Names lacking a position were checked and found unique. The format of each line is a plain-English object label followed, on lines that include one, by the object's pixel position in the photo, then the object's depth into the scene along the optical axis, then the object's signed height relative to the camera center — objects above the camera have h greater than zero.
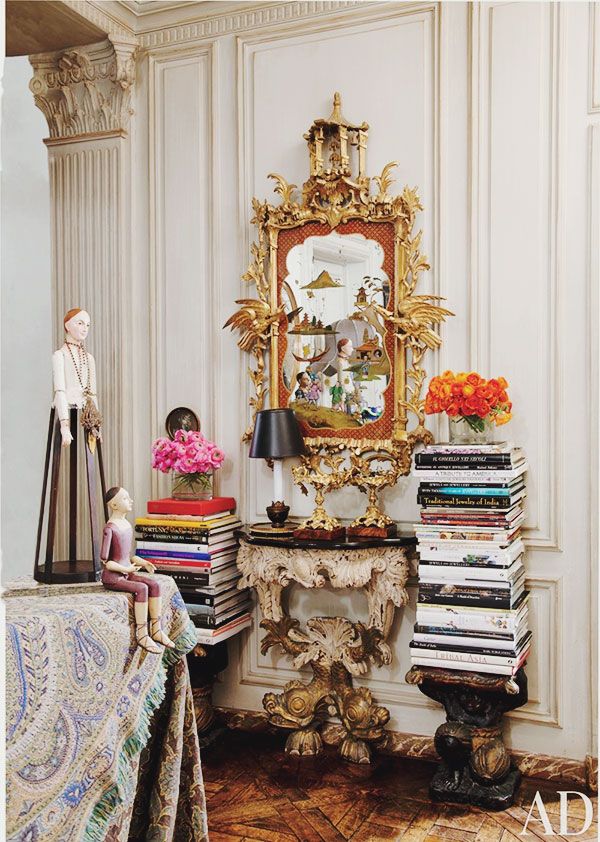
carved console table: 3.42 -1.02
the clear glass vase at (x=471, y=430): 3.19 -0.09
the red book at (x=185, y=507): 3.68 -0.46
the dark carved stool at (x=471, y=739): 3.10 -1.32
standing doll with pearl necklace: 2.53 +0.10
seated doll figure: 2.17 -0.46
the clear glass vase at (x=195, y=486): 3.79 -0.37
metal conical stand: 2.31 -0.35
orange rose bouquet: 3.10 +0.03
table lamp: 3.51 -0.16
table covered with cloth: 1.81 -0.79
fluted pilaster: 4.18 +1.07
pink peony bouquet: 3.71 -0.22
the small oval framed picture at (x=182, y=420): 4.04 -0.06
